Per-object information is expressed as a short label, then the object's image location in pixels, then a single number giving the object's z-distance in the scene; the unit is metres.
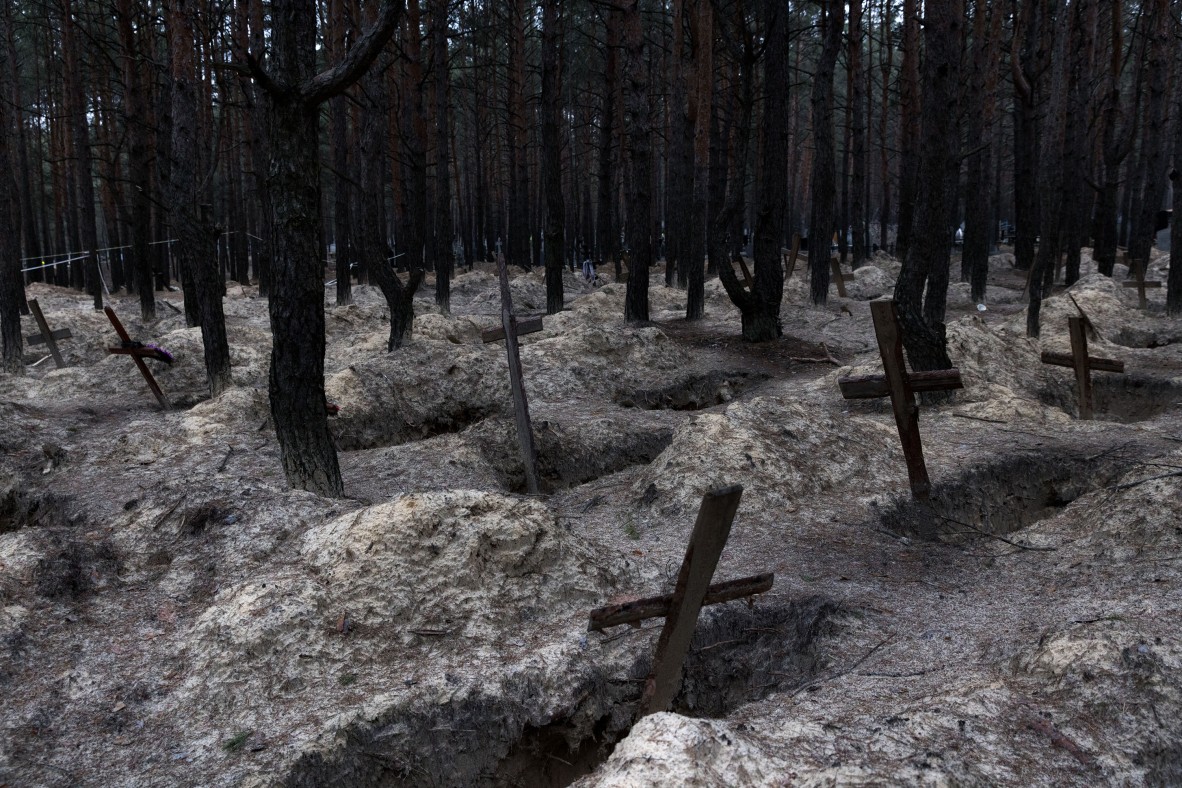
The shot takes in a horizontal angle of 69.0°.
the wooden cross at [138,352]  10.29
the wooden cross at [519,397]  7.86
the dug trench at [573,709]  4.17
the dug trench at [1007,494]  6.79
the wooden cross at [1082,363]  8.62
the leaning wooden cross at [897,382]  6.13
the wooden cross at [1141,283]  15.42
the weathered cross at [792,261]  21.39
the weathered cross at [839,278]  19.42
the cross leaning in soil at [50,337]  12.78
